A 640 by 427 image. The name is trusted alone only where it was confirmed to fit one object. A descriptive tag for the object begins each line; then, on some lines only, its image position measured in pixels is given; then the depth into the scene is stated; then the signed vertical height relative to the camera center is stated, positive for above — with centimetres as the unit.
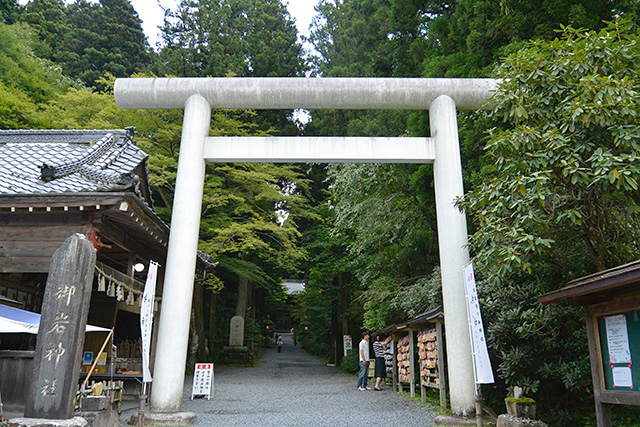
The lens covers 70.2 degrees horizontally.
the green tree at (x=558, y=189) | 505 +177
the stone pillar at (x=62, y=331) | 470 +8
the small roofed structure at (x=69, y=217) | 652 +187
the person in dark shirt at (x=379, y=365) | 1255 -60
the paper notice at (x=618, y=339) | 448 +8
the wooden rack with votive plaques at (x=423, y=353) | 850 -20
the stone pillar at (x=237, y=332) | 2105 +42
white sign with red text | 1040 -93
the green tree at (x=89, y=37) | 2617 +1777
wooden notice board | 435 -2
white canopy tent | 572 +23
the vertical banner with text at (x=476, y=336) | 572 +11
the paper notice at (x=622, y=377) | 441 -28
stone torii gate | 734 +339
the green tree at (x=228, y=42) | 2006 +1387
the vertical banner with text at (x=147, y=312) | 622 +38
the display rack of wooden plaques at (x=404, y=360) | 1119 -39
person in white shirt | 1214 -57
